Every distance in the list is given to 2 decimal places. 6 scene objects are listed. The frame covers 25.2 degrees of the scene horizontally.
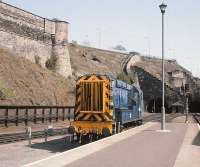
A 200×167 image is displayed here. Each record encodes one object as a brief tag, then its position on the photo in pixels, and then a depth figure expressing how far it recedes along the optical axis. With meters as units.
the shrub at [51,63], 66.44
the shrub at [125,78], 94.85
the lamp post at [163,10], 29.12
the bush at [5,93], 41.86
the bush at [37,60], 62.58
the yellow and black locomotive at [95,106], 22.27
